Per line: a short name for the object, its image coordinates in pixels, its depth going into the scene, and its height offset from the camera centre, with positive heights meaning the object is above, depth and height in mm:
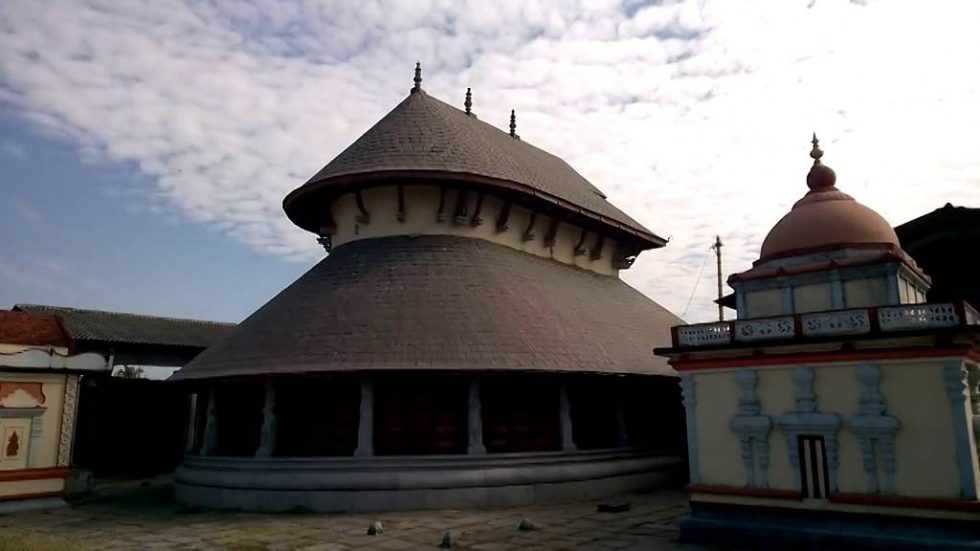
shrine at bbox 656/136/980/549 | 10922 -102
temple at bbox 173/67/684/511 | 16953 +1029
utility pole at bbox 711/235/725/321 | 45003 +10199
